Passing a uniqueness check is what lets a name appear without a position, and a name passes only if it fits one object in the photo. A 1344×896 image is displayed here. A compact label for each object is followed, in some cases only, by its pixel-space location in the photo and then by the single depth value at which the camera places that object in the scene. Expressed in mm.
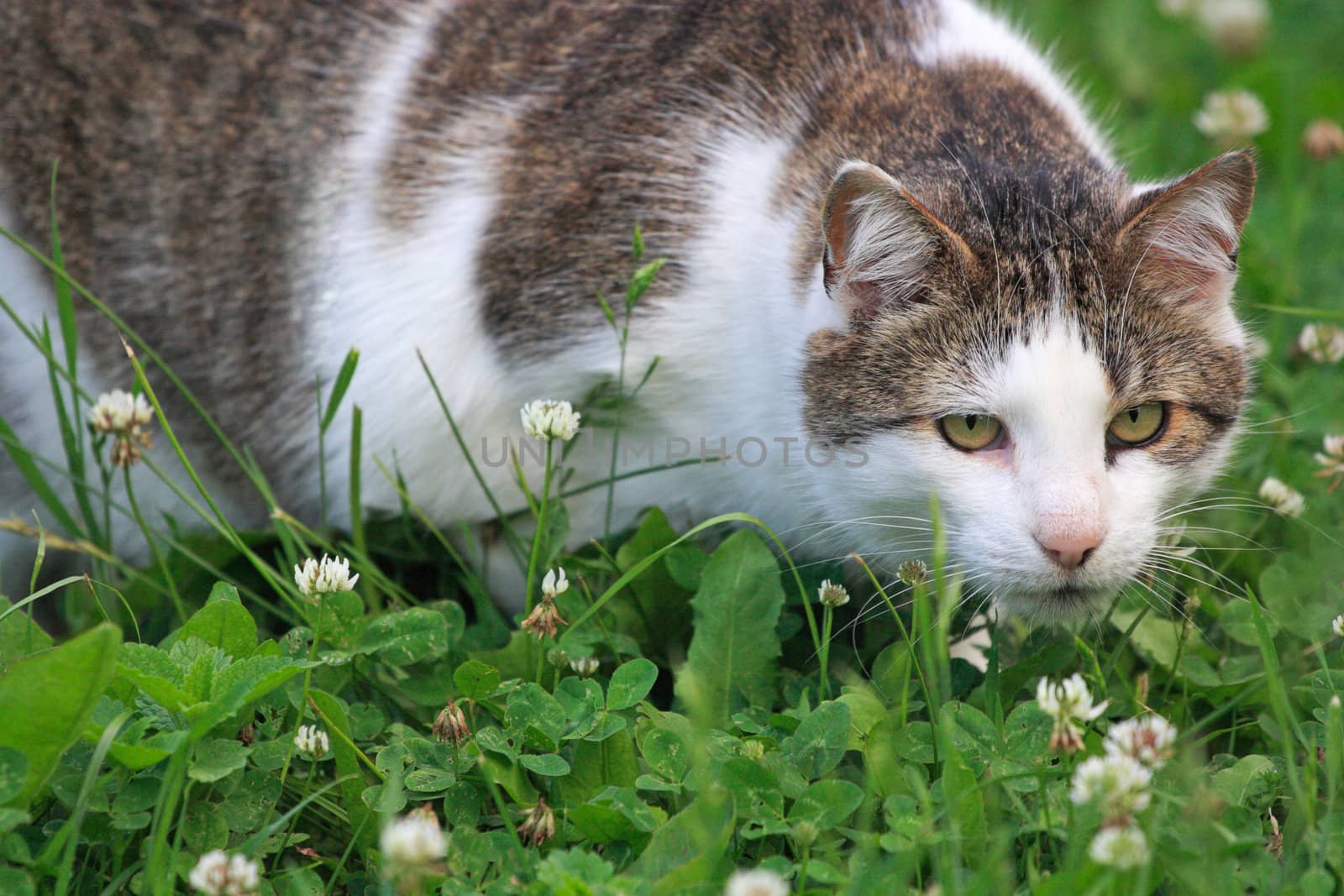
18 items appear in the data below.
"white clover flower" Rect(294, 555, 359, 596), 4168
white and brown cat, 4441
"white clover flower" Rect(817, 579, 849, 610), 4433
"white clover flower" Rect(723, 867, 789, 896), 3080
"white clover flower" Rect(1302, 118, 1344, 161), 7844
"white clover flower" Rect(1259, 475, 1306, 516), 5375
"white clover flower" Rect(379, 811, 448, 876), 3061
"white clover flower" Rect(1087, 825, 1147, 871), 3117
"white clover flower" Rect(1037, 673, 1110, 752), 3561
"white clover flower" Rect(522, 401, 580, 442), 4699
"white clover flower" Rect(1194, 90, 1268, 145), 7934
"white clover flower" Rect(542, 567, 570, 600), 4371
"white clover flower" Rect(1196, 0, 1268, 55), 9672
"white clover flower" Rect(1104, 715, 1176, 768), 3561
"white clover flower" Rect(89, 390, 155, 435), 4895
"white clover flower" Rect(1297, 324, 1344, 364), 5945
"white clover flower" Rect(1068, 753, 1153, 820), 3342
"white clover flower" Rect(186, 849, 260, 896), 3367
